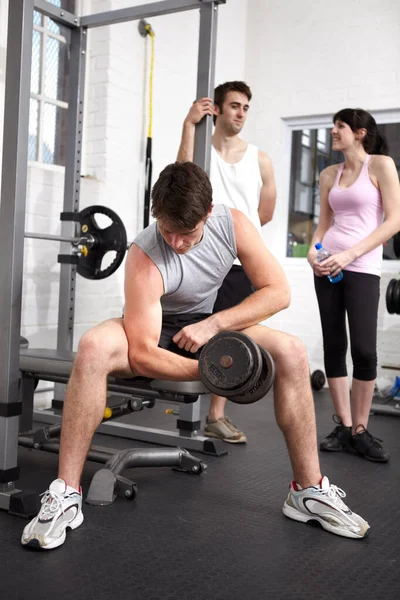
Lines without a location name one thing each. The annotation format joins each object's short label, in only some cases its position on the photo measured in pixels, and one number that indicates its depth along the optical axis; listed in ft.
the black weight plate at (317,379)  14.37
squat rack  6.25
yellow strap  12.65
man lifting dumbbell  5.67
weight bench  6.59
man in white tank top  9.04
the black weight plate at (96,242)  9.16
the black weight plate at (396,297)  11.87
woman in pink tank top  8.76
